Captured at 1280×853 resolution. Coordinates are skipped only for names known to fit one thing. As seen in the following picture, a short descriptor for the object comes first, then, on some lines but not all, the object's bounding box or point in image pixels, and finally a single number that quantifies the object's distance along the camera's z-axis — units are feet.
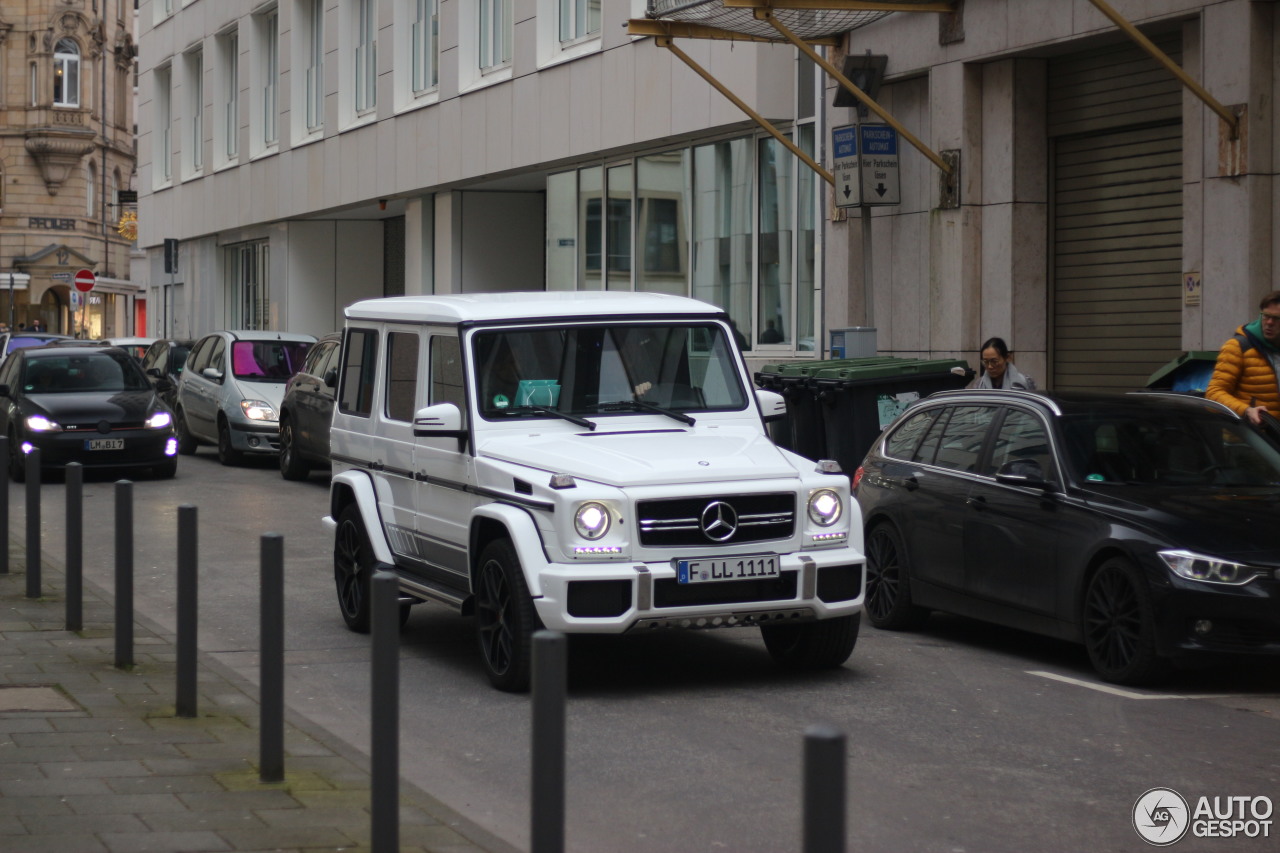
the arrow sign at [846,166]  61.05
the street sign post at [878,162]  60.80
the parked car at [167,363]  81.71
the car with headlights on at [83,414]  64.90
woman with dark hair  43.73
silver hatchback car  72.43
